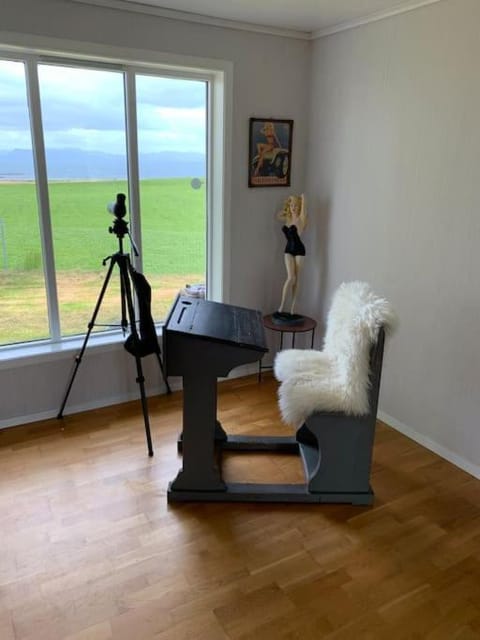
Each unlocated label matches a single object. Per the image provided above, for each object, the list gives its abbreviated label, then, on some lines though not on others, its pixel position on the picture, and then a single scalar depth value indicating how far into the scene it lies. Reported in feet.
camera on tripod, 8.91
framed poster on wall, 11.17
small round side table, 11.15
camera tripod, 8.89
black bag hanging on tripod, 8.76
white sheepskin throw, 7.32
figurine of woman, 11.27
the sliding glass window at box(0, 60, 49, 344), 9.08
